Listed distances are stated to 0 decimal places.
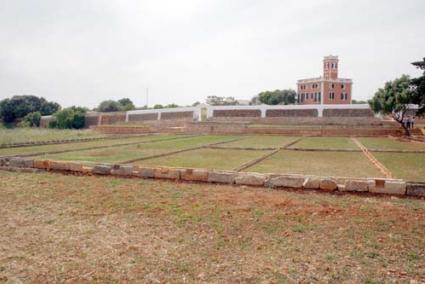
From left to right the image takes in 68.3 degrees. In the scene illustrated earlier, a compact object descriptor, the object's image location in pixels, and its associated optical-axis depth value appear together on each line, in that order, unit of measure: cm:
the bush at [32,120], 5372
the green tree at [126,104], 6546
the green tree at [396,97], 1947
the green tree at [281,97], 6250
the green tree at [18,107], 5694
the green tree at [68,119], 4853
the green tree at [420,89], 1777
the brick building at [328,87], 5622
